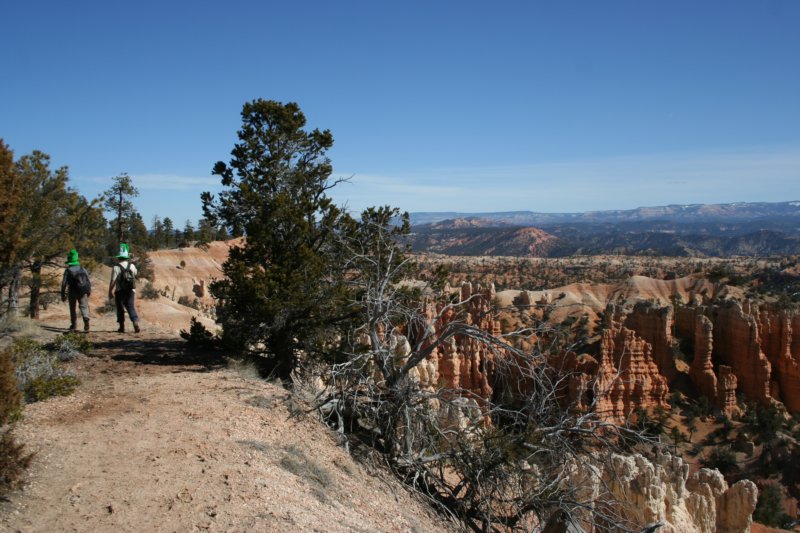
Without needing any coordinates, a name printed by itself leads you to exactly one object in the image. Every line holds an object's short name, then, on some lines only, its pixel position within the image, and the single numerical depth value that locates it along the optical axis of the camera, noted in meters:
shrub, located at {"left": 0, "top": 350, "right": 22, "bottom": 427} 6.20
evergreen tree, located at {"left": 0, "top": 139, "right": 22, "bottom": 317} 10.02
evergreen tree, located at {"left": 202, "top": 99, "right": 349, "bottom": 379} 11.27
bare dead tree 8.34
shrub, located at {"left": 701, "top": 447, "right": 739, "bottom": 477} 25.24
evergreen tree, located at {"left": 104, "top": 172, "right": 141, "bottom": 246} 39.06
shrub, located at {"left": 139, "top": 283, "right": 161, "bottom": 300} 25.95
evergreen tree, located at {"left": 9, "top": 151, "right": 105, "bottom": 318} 13.54
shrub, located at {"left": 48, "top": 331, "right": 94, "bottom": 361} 10.66
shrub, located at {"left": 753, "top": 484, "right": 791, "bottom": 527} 20.73
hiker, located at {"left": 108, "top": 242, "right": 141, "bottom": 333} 12.39
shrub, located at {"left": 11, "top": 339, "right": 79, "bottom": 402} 8.27
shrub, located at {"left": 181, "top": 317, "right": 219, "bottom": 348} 13.52
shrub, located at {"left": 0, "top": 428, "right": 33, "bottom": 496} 5.47
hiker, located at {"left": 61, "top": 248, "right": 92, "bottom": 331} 12.30
